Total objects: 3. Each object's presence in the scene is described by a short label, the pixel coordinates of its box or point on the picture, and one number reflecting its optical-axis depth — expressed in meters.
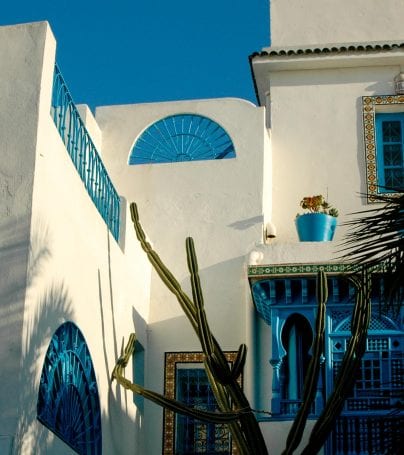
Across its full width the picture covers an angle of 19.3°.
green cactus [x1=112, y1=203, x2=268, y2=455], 11.03
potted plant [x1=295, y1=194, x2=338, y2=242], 13.69
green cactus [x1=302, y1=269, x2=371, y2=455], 11.02
